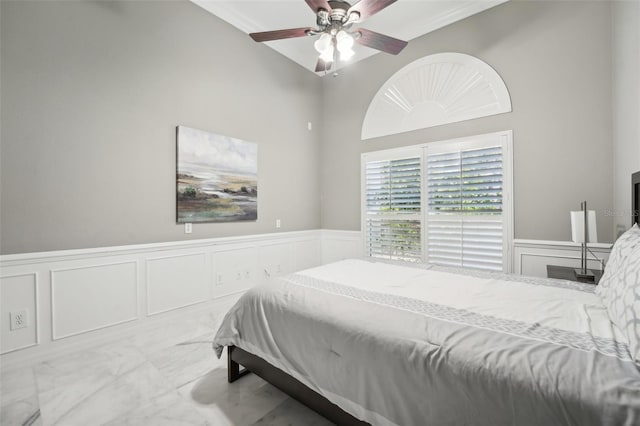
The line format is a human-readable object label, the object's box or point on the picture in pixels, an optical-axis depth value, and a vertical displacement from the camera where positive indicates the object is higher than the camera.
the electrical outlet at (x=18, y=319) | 1.99 -0.76
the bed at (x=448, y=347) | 0.85 -0.53
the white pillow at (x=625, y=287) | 0.97 -0.34
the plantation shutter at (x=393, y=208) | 3.55 +0.04
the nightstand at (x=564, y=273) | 2.19 -0.53
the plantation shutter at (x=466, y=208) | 2.97 +0.03
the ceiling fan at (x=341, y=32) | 2.03 +1.50
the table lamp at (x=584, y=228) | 2.19 -0.15
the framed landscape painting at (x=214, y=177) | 2.90 +0.42
